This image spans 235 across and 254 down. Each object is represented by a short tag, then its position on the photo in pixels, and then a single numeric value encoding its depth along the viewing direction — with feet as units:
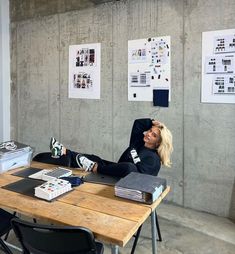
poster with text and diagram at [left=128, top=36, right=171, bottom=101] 11.53
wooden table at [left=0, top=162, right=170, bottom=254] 4.47
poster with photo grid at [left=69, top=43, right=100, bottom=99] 13.19
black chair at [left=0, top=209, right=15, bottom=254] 6.26
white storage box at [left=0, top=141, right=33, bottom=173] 7.47
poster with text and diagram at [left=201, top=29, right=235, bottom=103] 10.27
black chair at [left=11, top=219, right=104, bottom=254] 4.41
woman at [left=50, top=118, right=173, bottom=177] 7.36
